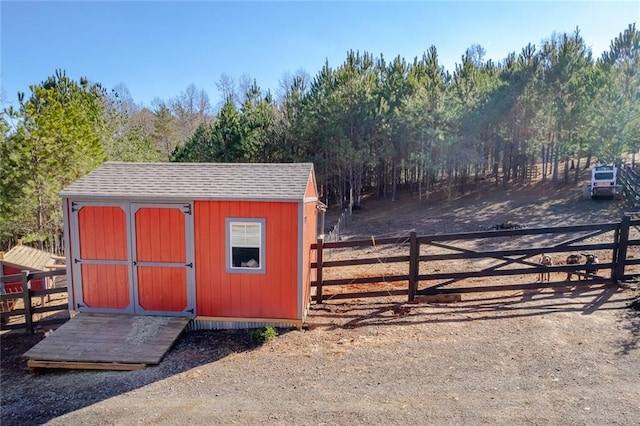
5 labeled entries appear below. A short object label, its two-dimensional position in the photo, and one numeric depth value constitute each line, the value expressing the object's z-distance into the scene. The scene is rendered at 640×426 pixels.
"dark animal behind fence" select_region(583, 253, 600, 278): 7.68
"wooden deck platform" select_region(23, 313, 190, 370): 5.78
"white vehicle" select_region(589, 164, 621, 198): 19.16
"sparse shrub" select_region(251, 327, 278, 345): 6.41
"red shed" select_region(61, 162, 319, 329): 6.83
